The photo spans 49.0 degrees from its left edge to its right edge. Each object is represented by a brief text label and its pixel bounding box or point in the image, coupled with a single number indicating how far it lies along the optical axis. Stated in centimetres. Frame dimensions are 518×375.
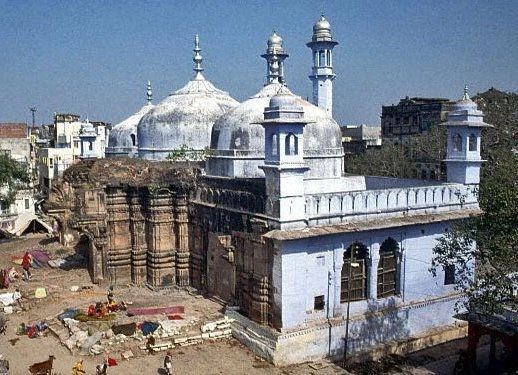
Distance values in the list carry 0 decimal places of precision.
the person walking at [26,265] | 2086
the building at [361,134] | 5059
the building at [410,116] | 4753
